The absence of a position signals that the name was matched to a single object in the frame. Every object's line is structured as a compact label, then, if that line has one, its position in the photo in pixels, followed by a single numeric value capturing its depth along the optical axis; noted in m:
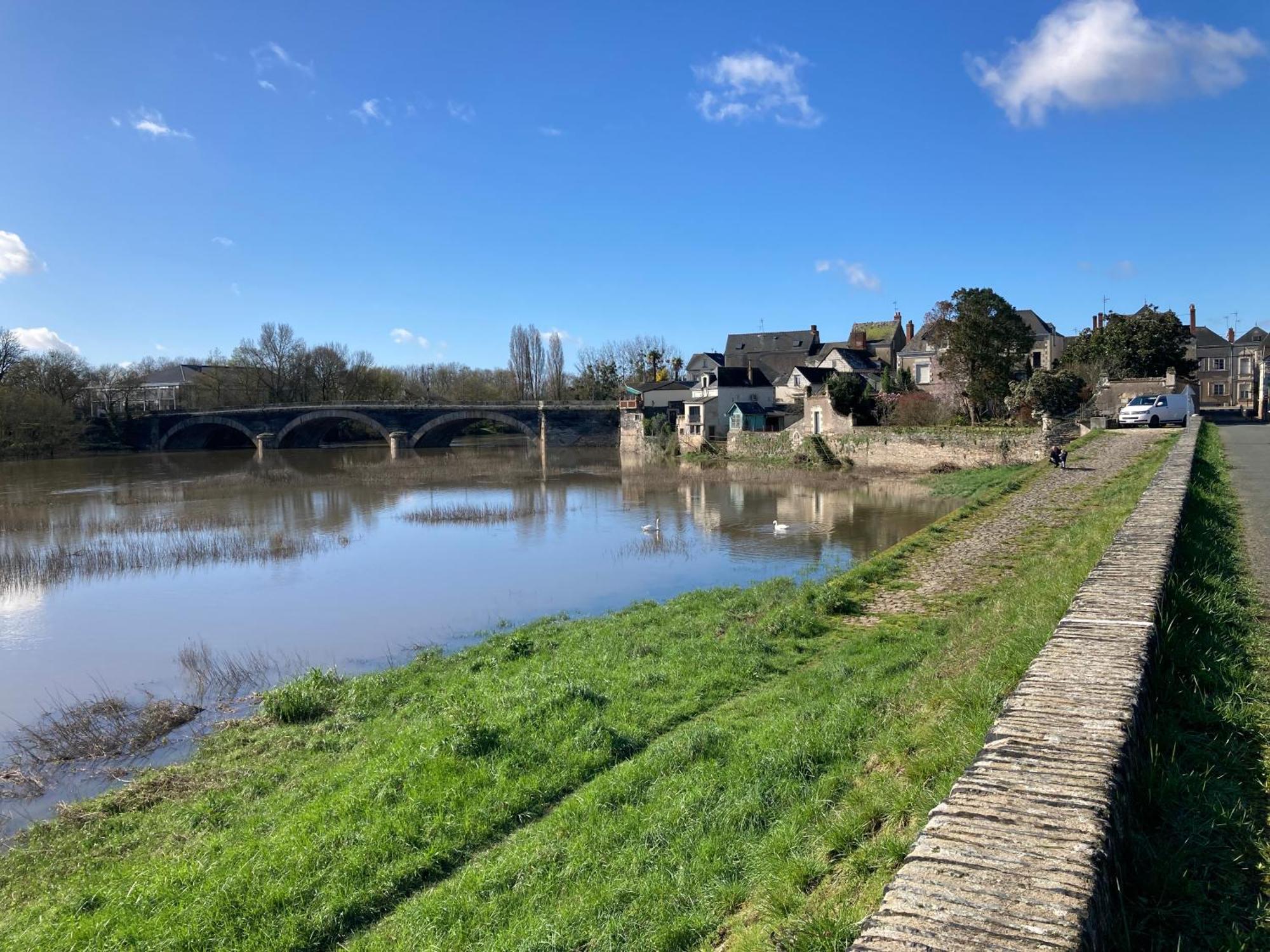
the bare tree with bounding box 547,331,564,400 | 96.31
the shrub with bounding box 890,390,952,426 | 38.56
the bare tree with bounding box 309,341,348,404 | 89.12
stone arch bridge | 67.56
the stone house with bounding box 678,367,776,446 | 52.06
